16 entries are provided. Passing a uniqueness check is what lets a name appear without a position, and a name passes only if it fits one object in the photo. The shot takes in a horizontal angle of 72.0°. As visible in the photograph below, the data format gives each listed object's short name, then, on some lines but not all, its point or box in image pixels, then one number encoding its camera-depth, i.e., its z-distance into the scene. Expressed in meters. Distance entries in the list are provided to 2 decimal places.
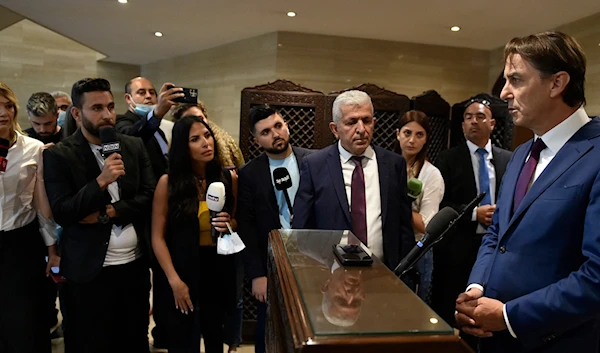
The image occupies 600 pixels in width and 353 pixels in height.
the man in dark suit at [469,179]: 2.90
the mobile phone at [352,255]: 0.98
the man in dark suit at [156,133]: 2.30
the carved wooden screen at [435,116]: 3.92
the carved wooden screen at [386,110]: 3.80
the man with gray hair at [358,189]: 1.90
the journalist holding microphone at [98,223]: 2.09
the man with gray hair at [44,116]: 3.35
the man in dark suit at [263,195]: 2.31
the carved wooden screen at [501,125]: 3.76
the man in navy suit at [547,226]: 1.04
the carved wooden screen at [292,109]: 3.51
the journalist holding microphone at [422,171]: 2.62
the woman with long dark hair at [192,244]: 2.20
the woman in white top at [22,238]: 2.24
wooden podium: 0.64
